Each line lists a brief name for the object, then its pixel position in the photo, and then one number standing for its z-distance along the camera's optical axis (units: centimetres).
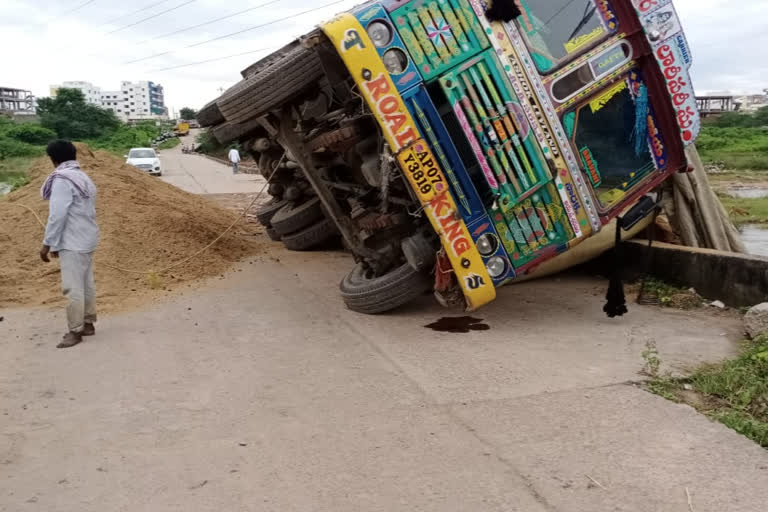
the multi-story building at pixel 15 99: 10561
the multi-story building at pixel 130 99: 15162
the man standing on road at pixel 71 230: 493
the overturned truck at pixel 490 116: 478
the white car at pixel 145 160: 2508
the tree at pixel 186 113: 12495
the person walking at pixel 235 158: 2836
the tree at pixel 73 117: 5772
